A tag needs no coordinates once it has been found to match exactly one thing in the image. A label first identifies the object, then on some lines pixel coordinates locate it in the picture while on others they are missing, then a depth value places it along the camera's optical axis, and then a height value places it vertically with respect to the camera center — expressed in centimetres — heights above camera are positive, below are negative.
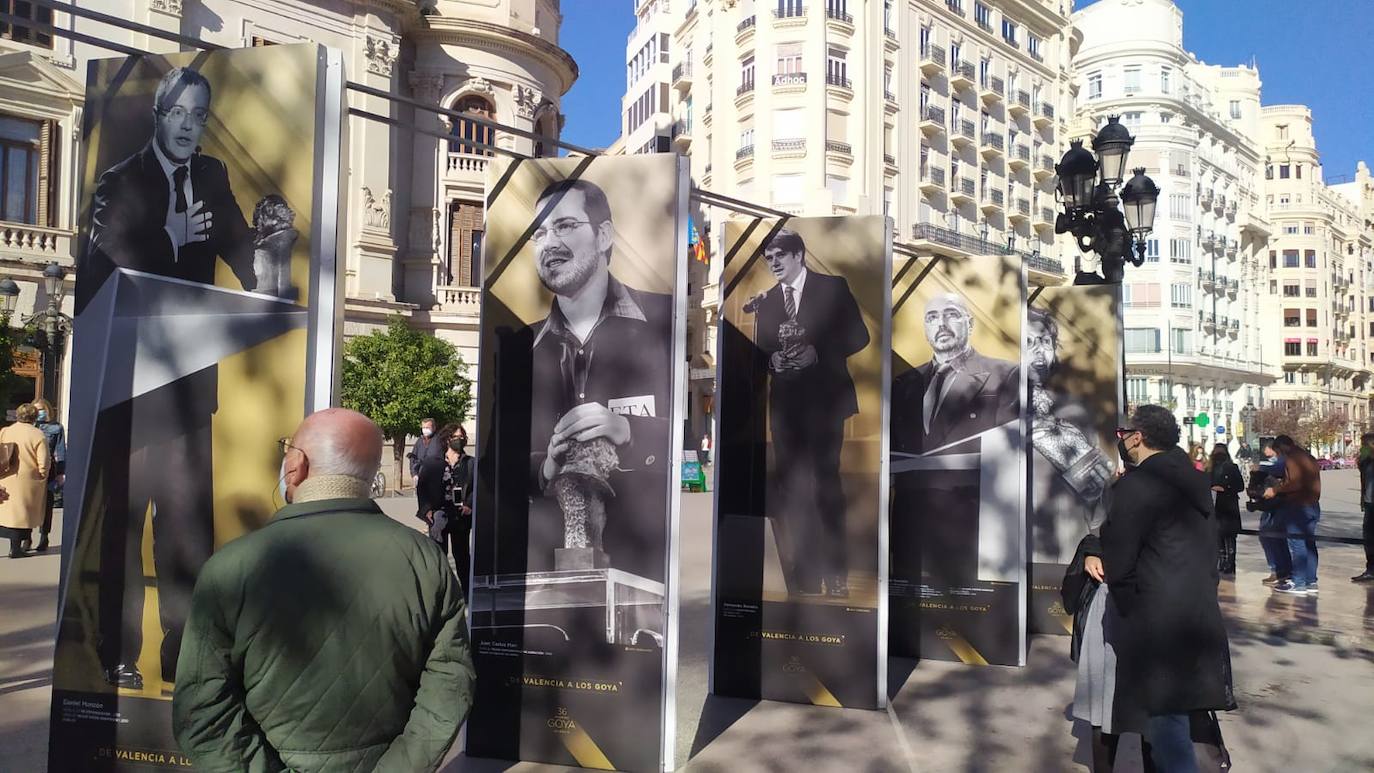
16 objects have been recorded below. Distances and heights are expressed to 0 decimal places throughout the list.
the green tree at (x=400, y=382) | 2319 +93
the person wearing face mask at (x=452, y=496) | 834 -64
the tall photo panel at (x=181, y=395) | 366 +9
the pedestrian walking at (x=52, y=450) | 1202 -45
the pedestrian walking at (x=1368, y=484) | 1112 -56
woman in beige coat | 1023 -65
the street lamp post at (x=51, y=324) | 1634 +179
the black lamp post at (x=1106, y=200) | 931 +222
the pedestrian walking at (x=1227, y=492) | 1134 -69
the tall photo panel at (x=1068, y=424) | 819 +6
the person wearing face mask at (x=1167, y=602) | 377 -66
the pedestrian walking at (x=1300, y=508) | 1064 -82
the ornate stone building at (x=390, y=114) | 2175 +769
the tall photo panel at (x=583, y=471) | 466 -23
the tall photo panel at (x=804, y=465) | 586 -23
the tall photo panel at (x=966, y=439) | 704 -7
